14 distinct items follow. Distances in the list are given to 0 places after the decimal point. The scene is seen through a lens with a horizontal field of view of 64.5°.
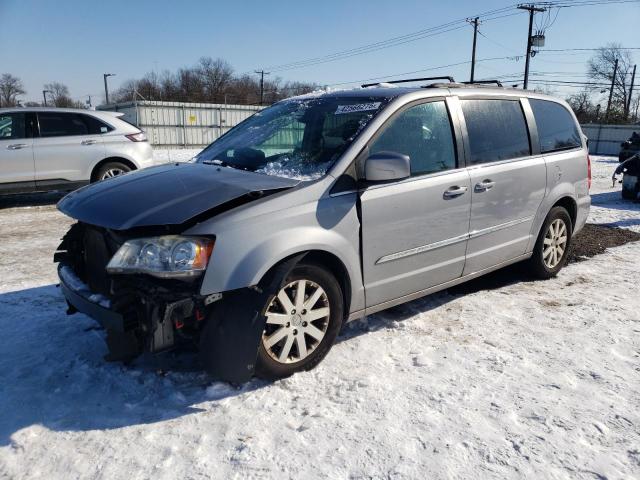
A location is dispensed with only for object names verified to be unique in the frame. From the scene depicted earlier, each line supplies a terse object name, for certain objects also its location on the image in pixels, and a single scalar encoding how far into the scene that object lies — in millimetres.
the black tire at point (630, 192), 10477
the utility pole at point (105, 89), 73688
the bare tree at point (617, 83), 53331
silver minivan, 2723
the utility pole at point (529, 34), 33906
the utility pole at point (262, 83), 66175
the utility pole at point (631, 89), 52975
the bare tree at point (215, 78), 73375
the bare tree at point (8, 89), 84712
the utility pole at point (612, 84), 49281
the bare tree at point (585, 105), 52550
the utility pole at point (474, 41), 37125
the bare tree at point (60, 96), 79712
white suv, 8398
